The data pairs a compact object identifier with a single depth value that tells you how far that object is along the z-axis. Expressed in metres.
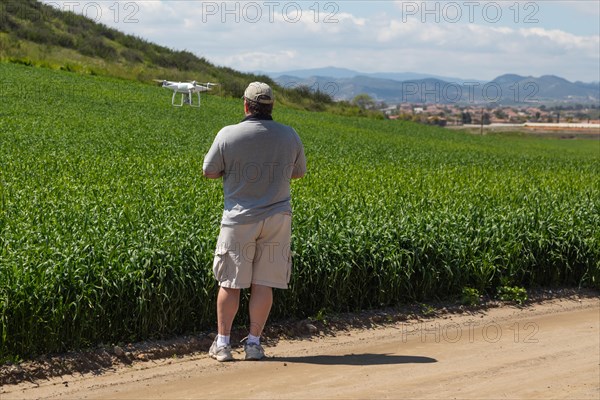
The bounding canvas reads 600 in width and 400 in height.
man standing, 12.60
